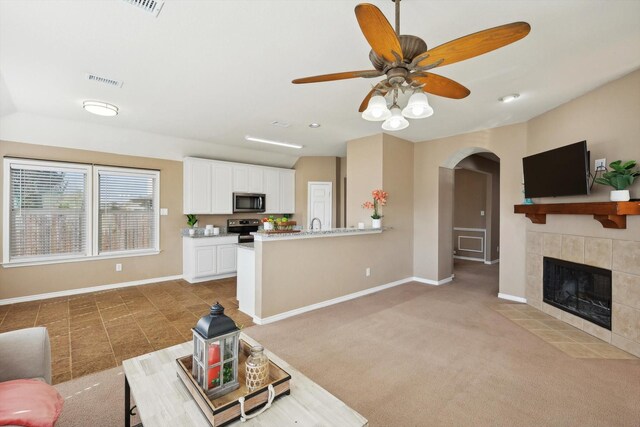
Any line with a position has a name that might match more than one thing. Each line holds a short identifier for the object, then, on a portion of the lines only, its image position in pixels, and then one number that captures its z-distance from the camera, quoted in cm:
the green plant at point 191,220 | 574
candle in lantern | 139
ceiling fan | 135
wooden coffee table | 126
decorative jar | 140
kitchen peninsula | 359
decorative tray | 124
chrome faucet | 679
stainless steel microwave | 617
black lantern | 138
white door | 705
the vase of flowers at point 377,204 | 478
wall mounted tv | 314
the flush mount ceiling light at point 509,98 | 328
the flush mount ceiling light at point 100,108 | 349
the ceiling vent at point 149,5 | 186
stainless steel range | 617
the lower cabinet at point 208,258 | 539
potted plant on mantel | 273
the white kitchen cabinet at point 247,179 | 616
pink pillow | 122
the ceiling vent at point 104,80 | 286
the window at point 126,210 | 489
